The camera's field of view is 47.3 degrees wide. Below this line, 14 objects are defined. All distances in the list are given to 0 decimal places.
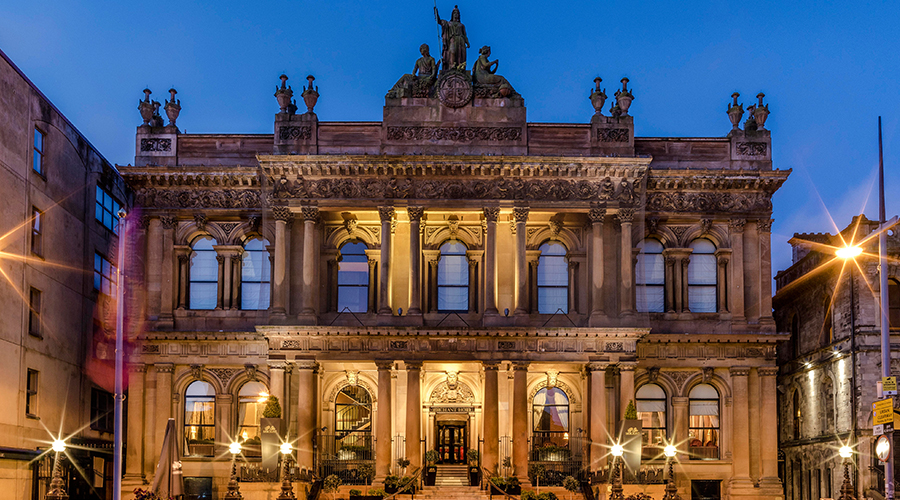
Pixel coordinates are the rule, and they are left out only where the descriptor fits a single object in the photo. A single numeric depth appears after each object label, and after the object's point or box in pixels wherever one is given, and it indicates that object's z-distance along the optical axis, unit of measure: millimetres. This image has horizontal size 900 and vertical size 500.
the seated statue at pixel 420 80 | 43062
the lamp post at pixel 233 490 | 29969
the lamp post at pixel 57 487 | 26656
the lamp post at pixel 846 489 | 29750
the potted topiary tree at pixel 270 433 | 39188
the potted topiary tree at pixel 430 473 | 40125
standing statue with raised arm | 43719
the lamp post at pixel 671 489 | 31653
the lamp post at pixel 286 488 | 32188
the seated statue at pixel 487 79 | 42969
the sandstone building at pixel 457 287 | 41031
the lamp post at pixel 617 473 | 33656
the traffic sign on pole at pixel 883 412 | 24734
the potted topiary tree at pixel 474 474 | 40331
